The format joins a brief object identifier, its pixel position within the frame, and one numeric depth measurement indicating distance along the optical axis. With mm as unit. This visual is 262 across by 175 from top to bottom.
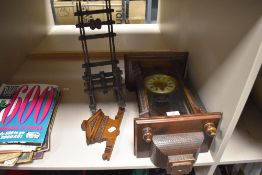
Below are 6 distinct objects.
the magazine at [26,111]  611
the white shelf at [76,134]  602
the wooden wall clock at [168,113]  539
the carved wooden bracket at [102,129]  637
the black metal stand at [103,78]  676
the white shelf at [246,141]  618
